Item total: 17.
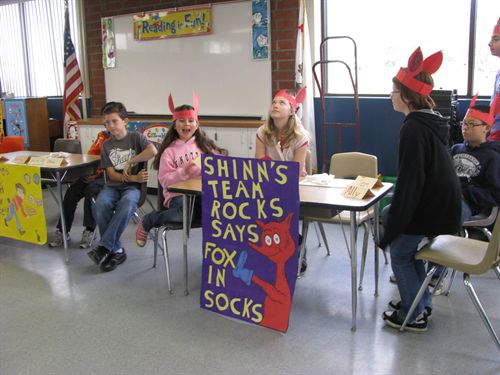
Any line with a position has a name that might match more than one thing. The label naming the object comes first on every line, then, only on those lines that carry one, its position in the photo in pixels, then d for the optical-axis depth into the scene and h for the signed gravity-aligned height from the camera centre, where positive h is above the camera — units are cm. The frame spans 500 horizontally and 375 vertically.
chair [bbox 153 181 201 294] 301 -77
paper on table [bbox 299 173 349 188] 284 -50
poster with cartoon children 357 -73
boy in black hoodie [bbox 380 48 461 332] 231 -38
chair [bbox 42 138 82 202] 446 -41
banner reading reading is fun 536 +74
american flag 631 +20
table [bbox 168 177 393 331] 242 -52
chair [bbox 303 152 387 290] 290 -54
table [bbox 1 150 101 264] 355 -50
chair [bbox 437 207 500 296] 292 -76
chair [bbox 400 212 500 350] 216 -75
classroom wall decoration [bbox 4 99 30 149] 652 -24
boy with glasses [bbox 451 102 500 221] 296 -45
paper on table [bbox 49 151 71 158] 394 -43
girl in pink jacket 315 -40
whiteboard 518 +24
